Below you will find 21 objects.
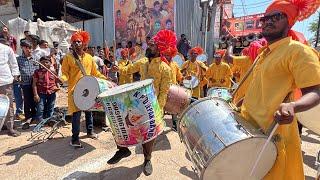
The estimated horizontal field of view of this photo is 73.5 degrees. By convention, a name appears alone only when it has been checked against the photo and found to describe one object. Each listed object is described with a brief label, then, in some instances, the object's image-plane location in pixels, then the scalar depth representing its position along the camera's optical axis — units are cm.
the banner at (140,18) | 852
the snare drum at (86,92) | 317
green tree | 1958
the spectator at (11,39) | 458
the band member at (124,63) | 479
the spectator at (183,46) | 774
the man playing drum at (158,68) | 311
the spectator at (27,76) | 415
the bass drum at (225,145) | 137
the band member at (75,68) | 326
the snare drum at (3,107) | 248
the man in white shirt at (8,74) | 361
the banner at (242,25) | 1104
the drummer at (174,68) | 326
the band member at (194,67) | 509
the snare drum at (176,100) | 383
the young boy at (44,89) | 412
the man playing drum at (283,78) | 131
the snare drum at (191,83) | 466
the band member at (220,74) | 484
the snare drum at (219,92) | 380
